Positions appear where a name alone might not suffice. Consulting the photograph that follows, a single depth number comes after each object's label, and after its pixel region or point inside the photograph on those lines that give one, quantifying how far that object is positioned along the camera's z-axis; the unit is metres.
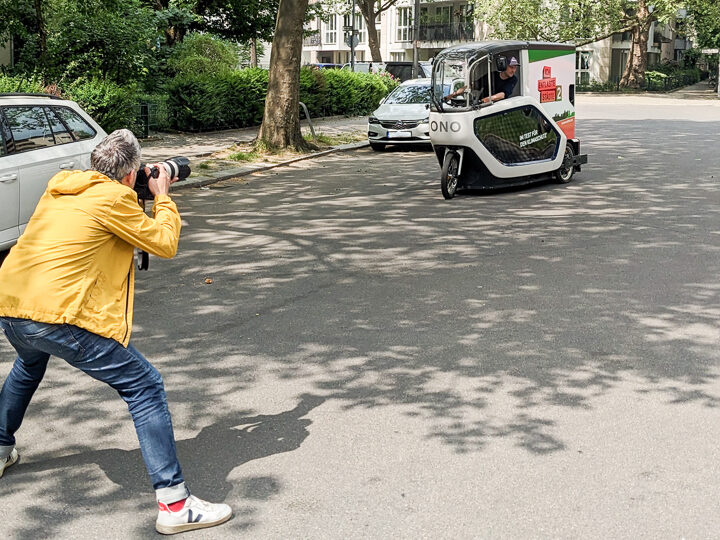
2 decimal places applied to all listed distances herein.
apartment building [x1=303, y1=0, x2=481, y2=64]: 72.75
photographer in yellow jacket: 3.79
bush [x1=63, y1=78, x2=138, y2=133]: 17.80
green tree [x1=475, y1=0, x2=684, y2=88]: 56.22
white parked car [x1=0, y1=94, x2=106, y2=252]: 8.70
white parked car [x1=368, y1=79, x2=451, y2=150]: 21.44
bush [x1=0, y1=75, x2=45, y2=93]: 14.97
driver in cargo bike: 13.62
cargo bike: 13.56
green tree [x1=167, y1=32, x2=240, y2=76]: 26.98
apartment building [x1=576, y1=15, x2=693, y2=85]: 68.00
